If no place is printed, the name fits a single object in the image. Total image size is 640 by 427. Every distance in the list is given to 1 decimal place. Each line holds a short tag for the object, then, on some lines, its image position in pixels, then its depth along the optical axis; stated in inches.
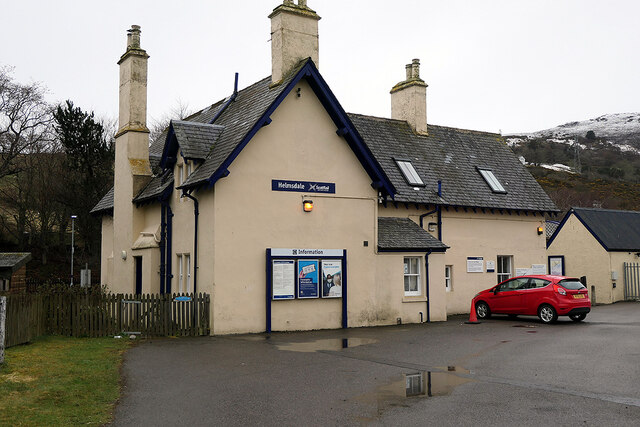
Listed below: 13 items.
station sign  745.0
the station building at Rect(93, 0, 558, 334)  717.9
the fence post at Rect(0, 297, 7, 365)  446.6
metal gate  1299.2
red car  776.3
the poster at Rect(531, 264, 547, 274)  1089.4
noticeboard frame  719.7
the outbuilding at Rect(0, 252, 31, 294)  684.7
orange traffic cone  819.4
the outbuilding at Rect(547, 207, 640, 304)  1271.5
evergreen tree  1910.7
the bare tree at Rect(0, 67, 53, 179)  1844.2
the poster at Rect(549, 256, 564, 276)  1327.5
